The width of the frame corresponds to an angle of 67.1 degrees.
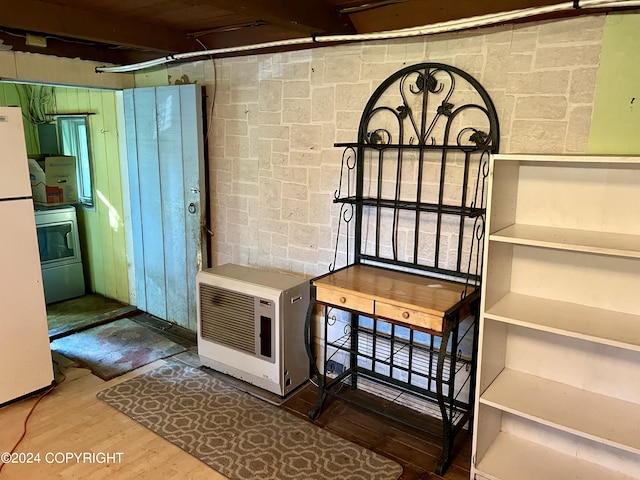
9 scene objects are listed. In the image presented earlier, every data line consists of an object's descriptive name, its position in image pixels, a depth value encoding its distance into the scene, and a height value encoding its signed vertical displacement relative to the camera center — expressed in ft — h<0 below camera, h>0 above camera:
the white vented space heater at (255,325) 9.52 -3.68
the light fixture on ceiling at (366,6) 7.85 +2.29
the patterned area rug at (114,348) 11.07 -5.00
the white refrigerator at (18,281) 8.76 -2.61
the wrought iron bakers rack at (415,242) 7.73 -1.74
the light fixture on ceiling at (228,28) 9.59 +2.39
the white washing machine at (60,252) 14.93 -3.47
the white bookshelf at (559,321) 6.54 -2.33
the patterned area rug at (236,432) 7.68 -5.05
